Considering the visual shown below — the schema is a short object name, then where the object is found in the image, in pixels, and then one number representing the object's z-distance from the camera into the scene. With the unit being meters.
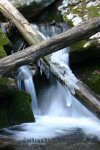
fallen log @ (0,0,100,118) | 4.58
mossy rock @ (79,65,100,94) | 5.50
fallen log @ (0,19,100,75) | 3.94
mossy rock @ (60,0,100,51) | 6.36
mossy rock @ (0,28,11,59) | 5.21
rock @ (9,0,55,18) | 6.69
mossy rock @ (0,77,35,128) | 5.01
